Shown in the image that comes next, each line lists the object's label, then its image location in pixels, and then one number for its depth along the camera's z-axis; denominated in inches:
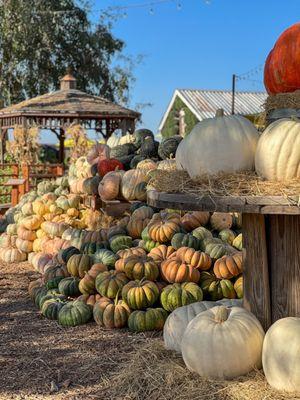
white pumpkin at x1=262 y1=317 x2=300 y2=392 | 131.6
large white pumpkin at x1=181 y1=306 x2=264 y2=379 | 140.1
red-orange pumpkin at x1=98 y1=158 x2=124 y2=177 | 354.0
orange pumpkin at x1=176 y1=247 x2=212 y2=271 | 227.3
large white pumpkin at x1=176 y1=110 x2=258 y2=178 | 139.8
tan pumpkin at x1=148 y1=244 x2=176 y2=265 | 239.6
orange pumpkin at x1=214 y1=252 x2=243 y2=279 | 222.1
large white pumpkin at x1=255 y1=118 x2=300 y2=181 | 129.7
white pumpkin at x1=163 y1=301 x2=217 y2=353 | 164.4
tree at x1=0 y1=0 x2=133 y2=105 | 1076.5
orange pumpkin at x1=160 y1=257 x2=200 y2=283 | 219.9
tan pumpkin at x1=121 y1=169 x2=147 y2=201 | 318.3
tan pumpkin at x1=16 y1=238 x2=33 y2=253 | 361.4
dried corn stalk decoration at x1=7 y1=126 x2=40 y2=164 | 731.4
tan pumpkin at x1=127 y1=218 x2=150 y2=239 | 273.3
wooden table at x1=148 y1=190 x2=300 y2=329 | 140.3
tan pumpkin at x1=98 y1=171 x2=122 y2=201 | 327.6
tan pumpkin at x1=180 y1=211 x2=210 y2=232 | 265.6
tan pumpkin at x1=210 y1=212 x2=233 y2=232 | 269.1
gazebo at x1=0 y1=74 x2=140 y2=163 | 740.6
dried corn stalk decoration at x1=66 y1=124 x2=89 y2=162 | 681.0
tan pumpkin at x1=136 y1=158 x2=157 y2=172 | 329.4
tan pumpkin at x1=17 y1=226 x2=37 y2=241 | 361.7
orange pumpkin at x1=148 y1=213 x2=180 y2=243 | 251.0
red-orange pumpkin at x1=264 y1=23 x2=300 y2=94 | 148.6
